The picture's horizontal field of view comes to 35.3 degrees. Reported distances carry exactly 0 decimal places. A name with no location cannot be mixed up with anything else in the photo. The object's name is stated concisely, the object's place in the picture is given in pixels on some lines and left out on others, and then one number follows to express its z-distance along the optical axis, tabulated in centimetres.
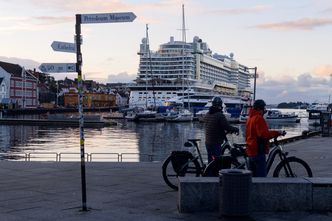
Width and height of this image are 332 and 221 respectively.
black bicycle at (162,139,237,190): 1039
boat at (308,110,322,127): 10498
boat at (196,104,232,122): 10254
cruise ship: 12544
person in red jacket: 933
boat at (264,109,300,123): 9877
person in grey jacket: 1003
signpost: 843
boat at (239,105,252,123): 10032
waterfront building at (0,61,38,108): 12381
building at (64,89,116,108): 17675
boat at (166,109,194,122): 9681
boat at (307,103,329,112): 14038
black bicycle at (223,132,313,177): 977
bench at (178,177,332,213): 850
